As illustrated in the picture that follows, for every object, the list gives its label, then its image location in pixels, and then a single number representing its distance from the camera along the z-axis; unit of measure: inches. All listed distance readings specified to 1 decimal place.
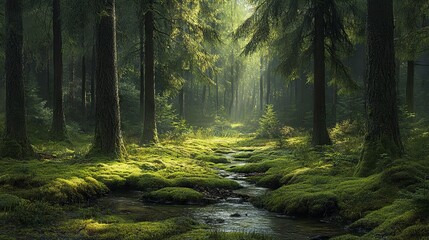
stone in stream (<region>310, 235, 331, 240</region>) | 249.1
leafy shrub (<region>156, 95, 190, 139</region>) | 1083.3
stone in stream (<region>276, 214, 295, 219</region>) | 316.8
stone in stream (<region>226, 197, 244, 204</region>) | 378.6
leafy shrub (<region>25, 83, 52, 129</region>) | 914.1
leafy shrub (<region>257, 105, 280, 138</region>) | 1184.2
